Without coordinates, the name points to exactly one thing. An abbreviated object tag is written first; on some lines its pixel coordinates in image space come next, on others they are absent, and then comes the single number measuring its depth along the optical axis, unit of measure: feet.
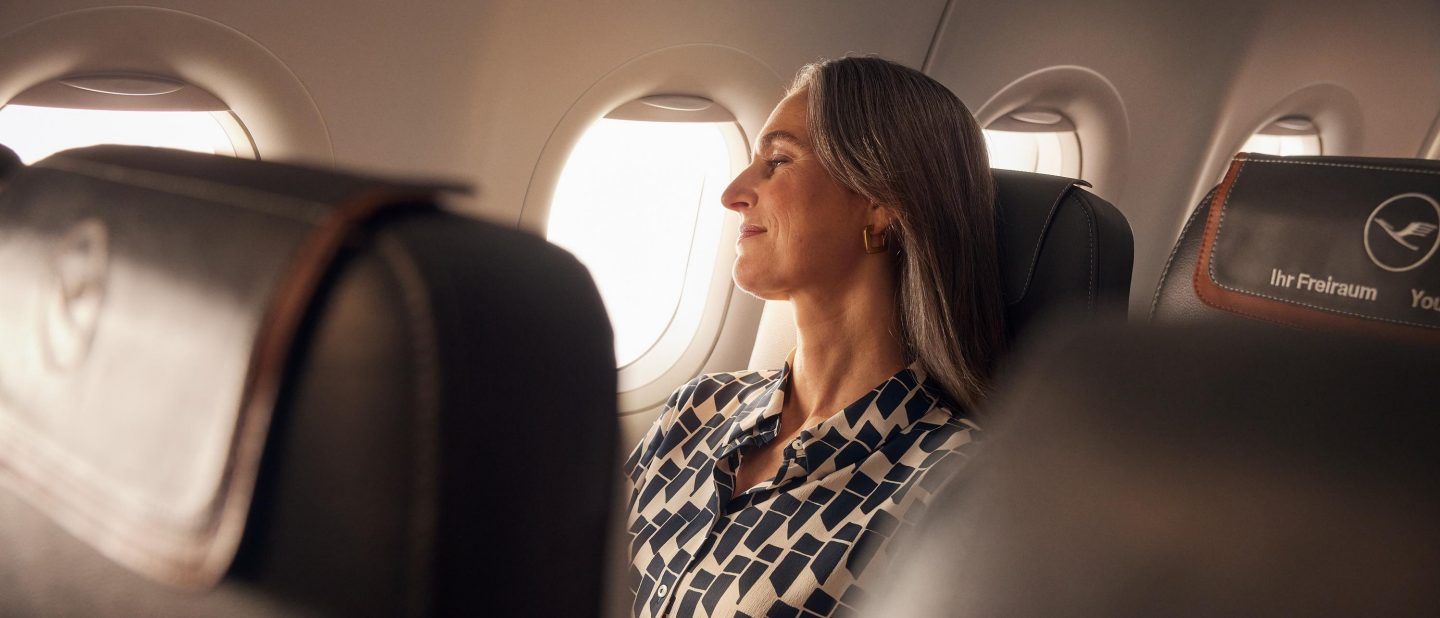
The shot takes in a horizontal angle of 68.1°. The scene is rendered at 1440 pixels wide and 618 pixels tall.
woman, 5.35
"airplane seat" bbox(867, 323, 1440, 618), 1.70
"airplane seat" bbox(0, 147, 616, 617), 1.73
